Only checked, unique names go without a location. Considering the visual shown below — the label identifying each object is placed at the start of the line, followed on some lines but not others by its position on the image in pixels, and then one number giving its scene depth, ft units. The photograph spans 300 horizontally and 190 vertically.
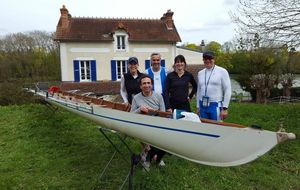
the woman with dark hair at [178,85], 9.71
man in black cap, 9.84
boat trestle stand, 8.19
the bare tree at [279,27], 19.93
